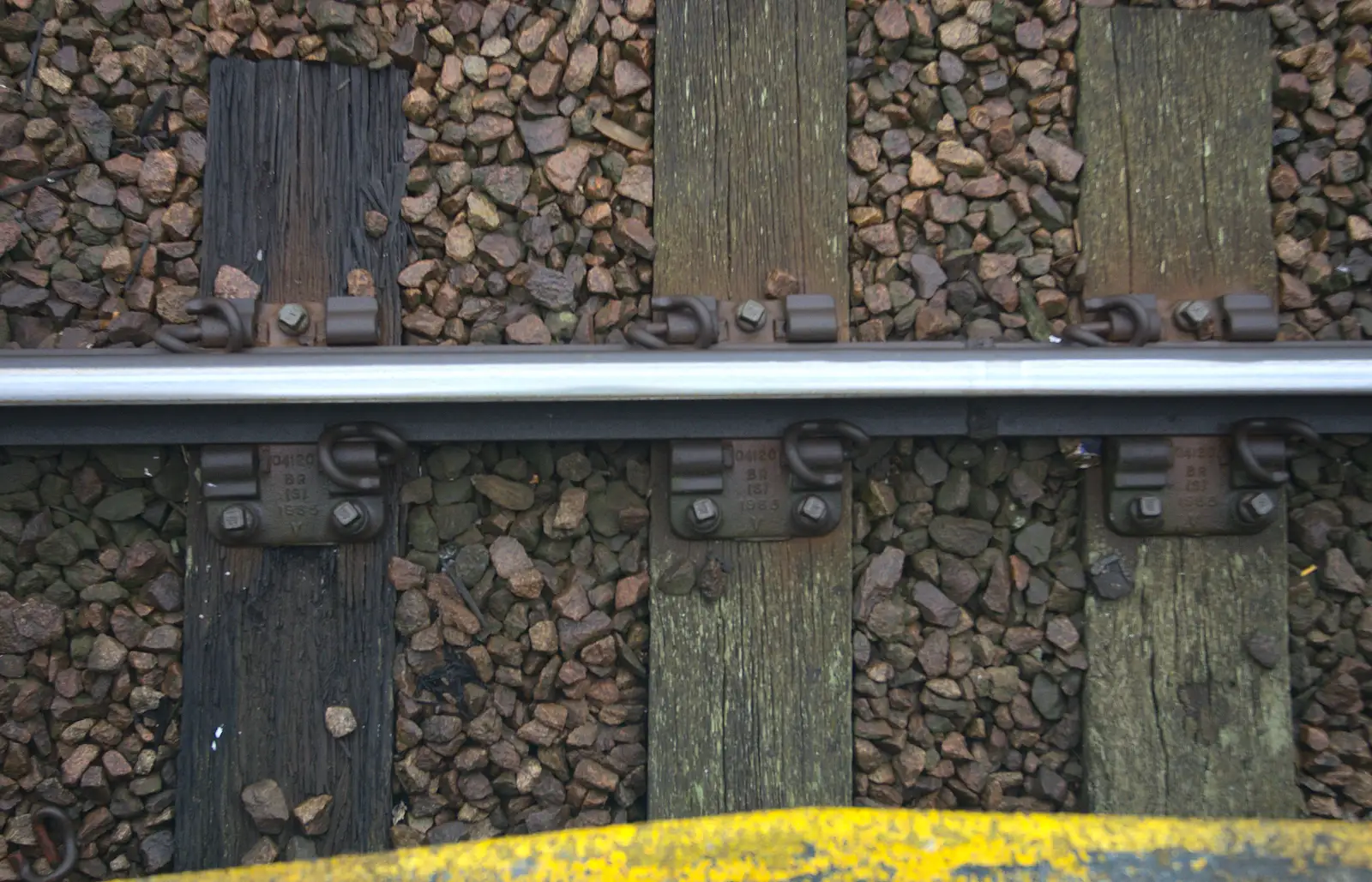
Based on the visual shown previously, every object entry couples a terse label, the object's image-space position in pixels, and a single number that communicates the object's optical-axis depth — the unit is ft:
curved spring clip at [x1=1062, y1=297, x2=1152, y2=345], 7.64
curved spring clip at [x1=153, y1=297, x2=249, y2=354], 7.28
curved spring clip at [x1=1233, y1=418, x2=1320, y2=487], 7.64
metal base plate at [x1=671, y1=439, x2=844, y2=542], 7.61
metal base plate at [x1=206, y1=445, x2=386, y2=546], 7.44
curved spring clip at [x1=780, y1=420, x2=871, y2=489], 7.44
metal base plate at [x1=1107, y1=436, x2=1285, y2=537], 7.84
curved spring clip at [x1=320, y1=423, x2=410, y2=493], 7.27
